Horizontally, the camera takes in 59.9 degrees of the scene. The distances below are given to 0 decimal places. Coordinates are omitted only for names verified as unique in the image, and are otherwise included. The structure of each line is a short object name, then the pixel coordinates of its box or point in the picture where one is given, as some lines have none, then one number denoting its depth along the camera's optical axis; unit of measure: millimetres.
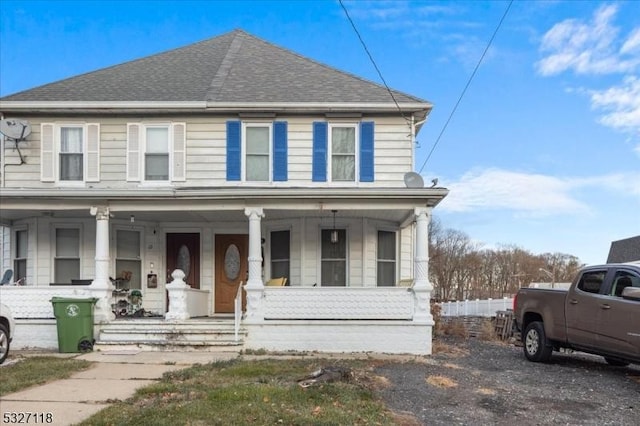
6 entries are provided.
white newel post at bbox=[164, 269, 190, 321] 11461
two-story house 13109
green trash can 10703
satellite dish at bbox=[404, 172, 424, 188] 11773
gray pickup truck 7996
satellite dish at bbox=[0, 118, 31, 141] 12703
